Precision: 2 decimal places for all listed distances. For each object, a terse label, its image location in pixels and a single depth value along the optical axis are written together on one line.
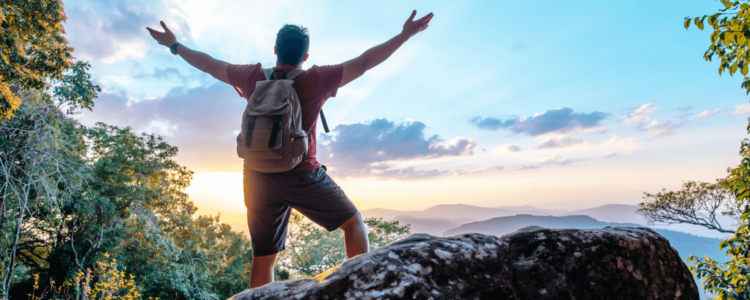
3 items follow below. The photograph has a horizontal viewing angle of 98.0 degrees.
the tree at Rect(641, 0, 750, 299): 2.82
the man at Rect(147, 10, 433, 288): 1.95
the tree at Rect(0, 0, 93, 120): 6.81
